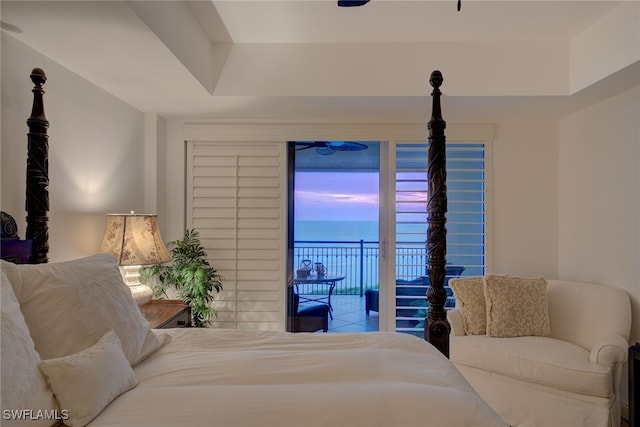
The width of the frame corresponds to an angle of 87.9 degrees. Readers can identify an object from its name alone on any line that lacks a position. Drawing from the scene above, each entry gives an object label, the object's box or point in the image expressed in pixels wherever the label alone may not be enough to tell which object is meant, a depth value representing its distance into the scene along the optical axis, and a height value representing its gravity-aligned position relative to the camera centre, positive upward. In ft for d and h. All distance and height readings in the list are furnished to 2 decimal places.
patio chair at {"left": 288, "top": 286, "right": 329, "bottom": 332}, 10.89 -3.06
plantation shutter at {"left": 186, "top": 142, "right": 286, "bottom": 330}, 10.47 -0.13
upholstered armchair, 6.63 -2.71
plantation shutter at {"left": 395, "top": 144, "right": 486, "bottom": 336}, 10.37 -0.03
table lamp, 7.09 -0.52
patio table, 10.98 -1.97
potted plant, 9.12 -1.55
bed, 3.00 -1.73
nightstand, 6.89 -2.05
